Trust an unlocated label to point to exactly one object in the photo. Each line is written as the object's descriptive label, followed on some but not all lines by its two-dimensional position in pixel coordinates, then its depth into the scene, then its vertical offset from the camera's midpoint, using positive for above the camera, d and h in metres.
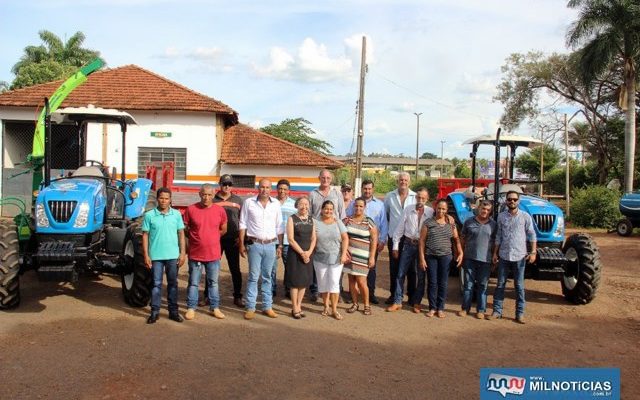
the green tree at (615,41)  20.72 +5.68
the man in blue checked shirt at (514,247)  6.48 -0.73
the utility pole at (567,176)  22.31 +0.46
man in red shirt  6.23 -0.71
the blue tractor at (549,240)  6.93 -0.72
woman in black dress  6.27 -0.80
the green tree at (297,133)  31.56 +2.72
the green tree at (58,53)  29.61 +6.74
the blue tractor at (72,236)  6.04 -0.72
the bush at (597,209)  20.03 -0.82
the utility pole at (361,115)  19.88 +2.47
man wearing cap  6.84 -0.64
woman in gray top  6.38 -0.82
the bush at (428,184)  35.64 -0.05
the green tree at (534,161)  36.03 +1.61
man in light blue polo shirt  6.07 -0.77
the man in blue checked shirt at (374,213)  7.16 -0.40
